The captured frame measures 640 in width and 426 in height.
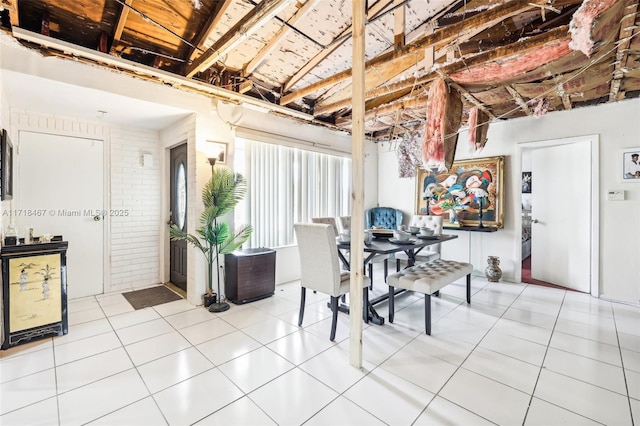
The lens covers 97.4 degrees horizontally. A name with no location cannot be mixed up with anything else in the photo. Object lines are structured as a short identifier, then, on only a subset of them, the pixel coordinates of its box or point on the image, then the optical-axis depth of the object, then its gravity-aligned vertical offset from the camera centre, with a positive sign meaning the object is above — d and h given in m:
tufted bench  2.73 -0.71
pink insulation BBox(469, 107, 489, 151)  3.11 +0.90
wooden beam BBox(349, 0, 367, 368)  2.09 -0.04
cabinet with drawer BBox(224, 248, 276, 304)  3.46 -0.82
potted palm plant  3.27 -0.16
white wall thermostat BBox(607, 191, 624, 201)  3.57 +0.18
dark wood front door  3.91 +0.01
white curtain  4.00 +0.35
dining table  2.78 -0.37
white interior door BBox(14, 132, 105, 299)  3.29 +0.17
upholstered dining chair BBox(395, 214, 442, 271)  4.10 -0.59
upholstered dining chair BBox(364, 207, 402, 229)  5.68 -0.15
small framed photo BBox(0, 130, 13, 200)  2.37 +0.40
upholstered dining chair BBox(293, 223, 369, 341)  2.58 -0.52
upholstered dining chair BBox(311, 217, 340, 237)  4.04 -0.14
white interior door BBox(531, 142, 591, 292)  3.91 -0.09
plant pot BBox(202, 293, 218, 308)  3.37 -1.07
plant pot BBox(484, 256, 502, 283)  4.36 -0.94
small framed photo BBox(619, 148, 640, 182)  3.47 +0.56
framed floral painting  4.55 +0.30
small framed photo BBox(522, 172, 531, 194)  6.36 +0.60
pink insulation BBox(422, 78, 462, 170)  2.46 +0.75
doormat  3.49 -1.13
